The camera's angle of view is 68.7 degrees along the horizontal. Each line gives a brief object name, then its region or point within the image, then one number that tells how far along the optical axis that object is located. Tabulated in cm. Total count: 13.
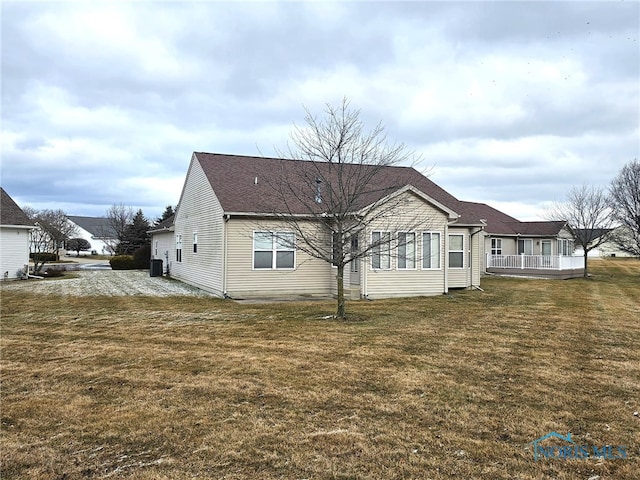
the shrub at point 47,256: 3748
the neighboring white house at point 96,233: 6862
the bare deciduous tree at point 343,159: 1167
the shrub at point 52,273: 2523
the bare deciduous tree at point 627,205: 3080
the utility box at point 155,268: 2588
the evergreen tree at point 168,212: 3882
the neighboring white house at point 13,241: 2200
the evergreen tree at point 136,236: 4184
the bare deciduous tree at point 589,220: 3139
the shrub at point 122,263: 3256
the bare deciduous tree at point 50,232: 4575
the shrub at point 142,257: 3312
